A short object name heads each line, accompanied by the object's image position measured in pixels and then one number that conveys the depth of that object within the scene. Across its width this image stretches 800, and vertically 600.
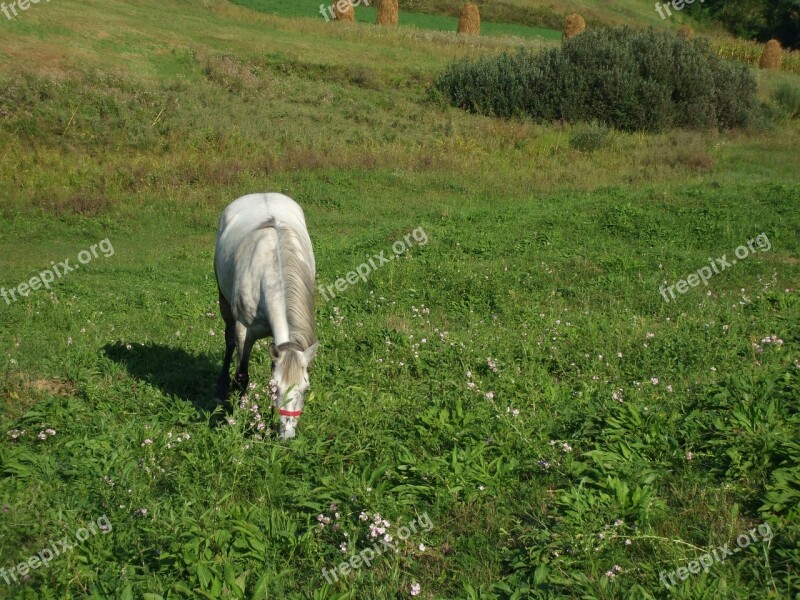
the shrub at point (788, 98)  33.12
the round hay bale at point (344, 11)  45.53
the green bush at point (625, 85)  28.67
